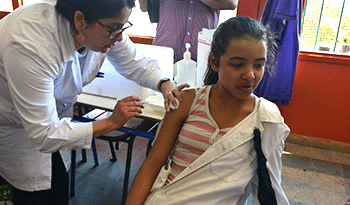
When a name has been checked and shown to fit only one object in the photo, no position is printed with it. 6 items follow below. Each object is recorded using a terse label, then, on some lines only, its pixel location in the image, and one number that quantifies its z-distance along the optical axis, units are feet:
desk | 5.35
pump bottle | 6.39
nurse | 3.48
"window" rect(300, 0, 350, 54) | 9.54
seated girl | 3.35
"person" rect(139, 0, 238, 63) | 8.30
